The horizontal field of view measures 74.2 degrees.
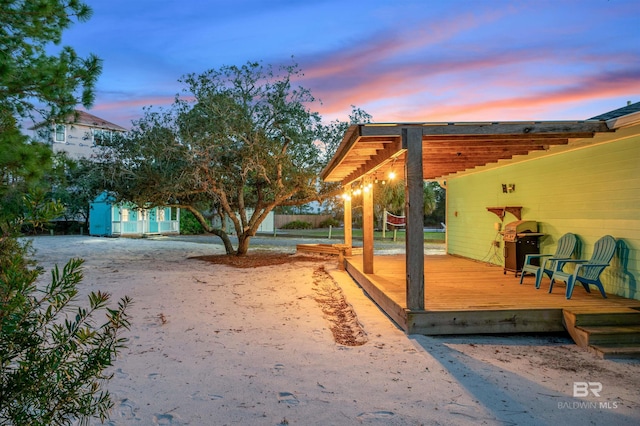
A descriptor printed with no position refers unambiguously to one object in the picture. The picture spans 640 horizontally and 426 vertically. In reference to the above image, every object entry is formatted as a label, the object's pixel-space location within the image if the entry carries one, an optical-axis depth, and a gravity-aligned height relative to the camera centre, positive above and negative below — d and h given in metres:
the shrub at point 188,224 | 27.36 -0.09
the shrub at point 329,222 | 32.71 -0.08
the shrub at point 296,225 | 32.84 -0.25
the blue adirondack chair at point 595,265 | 5.82 -0.63
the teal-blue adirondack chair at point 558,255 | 6.76 -0.59
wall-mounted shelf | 8.79 +0.20
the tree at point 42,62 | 4.37 +1.84
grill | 8.04 -0.40
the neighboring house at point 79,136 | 24.70 +5.20
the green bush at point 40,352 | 1.48 -0.48
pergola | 5.31 +1.14
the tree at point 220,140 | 11.02 +2.24
